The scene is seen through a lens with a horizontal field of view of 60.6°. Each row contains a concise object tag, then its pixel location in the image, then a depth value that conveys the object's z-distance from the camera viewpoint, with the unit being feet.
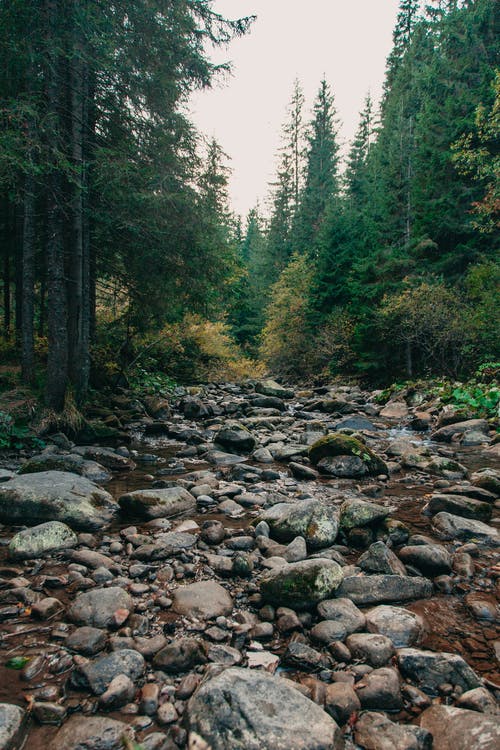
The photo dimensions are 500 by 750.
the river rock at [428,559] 11.56
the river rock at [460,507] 15.14
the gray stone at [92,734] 6.04
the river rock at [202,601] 9.52
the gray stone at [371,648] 8.08
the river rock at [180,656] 7.70
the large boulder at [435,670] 7.52
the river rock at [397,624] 8.84
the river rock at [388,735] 6.25
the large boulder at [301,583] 9.64
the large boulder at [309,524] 12.99
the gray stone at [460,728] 6.02
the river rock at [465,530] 13.57
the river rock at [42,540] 11.63
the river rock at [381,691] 7.11
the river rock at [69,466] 17.79
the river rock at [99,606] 8.93
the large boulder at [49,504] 13.70
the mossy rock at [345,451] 21.25
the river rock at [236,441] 25.89
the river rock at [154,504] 15.03
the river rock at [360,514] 13.83
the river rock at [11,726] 5.99
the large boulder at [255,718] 5.82
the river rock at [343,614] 9.00
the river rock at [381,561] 11.30
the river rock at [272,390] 53.67
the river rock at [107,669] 7.15
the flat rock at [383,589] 10.17
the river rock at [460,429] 29.66
